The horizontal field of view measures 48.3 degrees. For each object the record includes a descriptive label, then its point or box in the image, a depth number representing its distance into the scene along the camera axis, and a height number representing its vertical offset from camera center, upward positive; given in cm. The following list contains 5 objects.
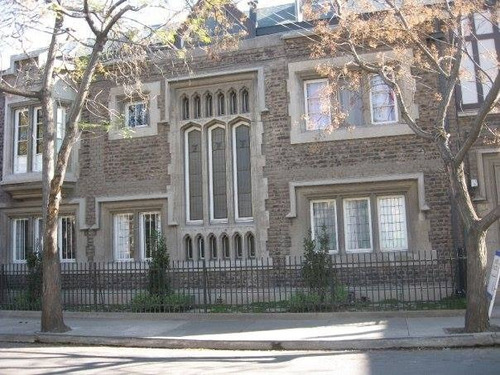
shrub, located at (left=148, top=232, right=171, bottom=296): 1345 -46
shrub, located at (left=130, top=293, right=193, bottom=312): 1312 -124
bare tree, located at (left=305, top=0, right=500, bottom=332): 954 +397
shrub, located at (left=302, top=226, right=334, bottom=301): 1250 -57
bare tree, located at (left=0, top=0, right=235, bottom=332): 1095 +329
